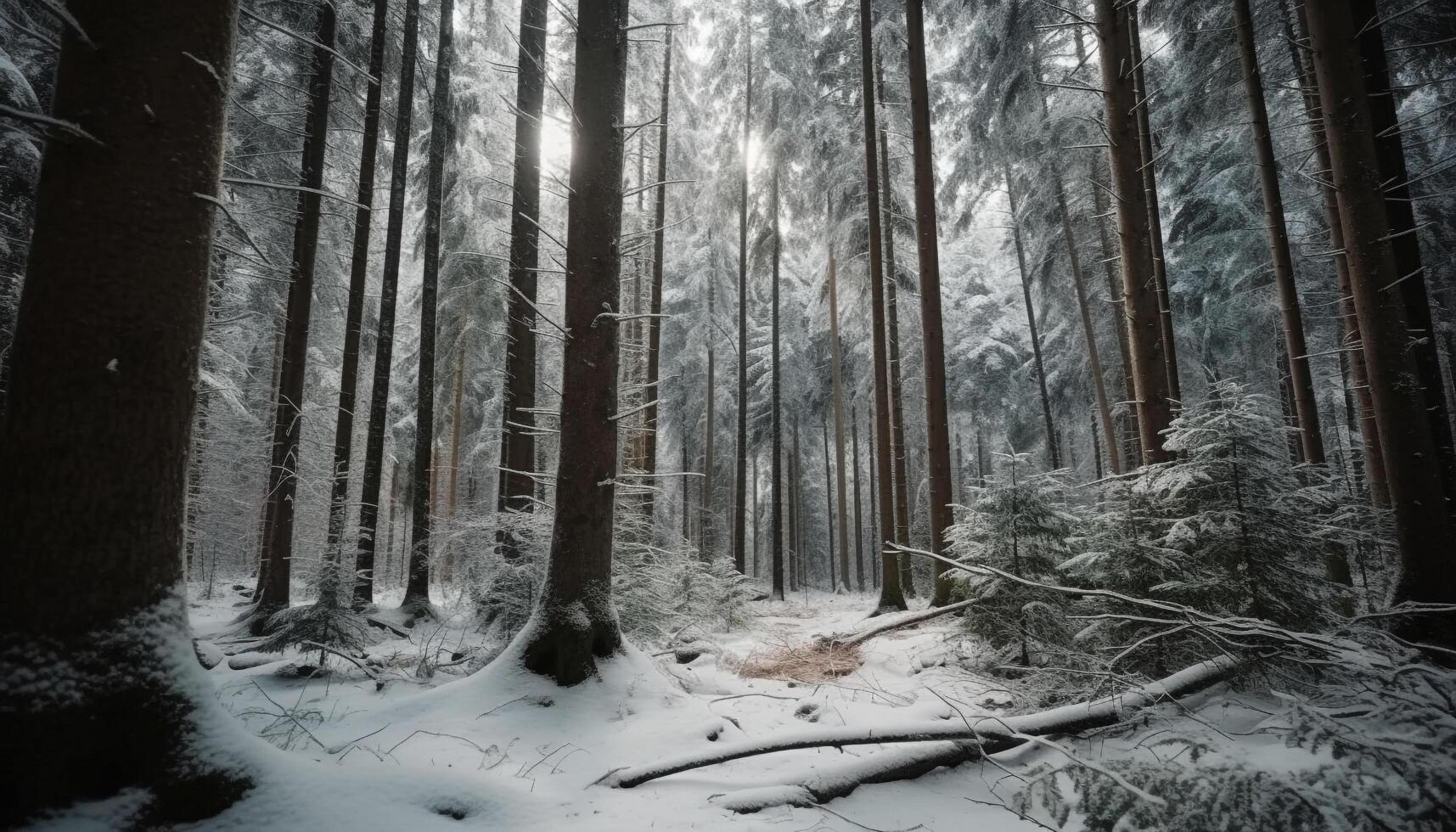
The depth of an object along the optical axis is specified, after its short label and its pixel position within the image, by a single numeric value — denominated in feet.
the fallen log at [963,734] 9.34
